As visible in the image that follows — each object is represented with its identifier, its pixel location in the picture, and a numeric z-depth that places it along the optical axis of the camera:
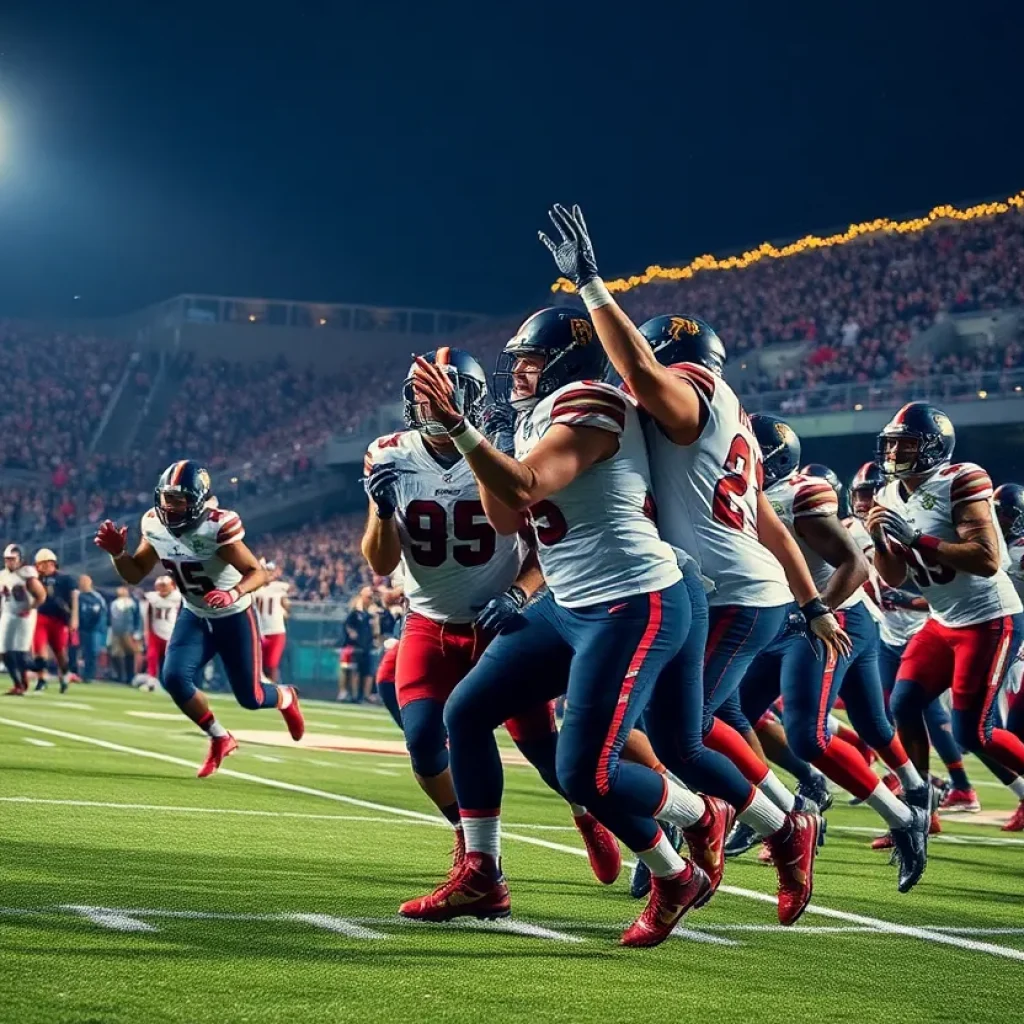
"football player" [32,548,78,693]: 19.39
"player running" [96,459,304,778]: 9.77
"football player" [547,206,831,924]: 4.78
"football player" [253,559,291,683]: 16.19
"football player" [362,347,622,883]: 5.96
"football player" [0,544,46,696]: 17.86
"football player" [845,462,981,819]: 10.11
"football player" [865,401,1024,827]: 7.38
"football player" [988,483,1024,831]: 9.48
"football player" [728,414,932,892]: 6.56
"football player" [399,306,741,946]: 4.61
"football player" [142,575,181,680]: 20.42
